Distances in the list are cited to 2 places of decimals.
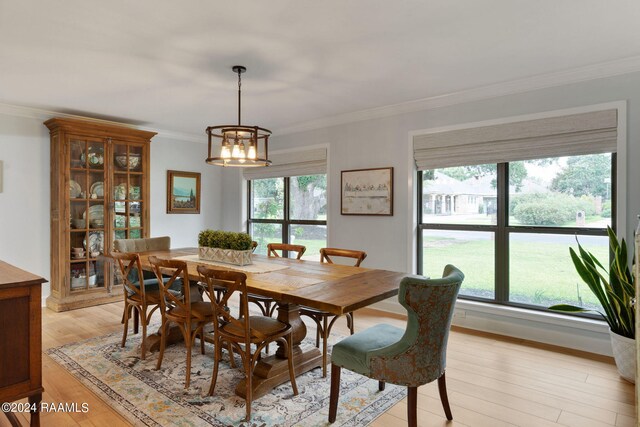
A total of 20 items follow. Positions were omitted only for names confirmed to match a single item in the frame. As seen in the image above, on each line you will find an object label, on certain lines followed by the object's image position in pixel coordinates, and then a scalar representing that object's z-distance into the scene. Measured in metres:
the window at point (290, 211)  5.16
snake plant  2.66
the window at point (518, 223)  3.28
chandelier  2.76
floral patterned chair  1.81
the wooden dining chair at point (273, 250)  3.19
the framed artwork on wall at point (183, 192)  5.56
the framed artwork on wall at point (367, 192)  4.31
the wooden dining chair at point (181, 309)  2.54
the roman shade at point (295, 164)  4.93
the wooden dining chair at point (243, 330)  2.17
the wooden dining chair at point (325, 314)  2.76
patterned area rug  2.20
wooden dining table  2.07
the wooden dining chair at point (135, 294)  2.98
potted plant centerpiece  3.04
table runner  2.84
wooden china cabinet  4.36
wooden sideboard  1.83
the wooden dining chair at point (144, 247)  3.58
